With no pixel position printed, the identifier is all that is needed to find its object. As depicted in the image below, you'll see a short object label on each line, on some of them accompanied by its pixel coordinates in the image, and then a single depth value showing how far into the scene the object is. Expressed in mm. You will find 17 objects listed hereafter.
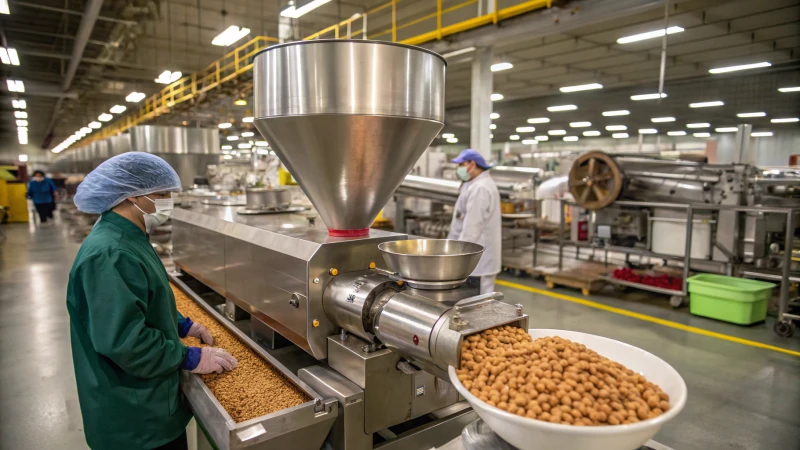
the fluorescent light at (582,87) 13078
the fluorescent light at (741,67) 9714
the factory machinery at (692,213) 4699
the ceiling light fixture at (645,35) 7703
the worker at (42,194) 11680
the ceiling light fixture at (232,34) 6695
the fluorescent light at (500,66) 10109
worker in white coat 4121
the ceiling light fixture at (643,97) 12452
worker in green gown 1381
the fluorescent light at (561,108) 15046
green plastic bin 4353
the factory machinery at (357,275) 1345
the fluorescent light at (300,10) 5689
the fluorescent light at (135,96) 11050
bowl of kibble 841
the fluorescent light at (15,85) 10555
